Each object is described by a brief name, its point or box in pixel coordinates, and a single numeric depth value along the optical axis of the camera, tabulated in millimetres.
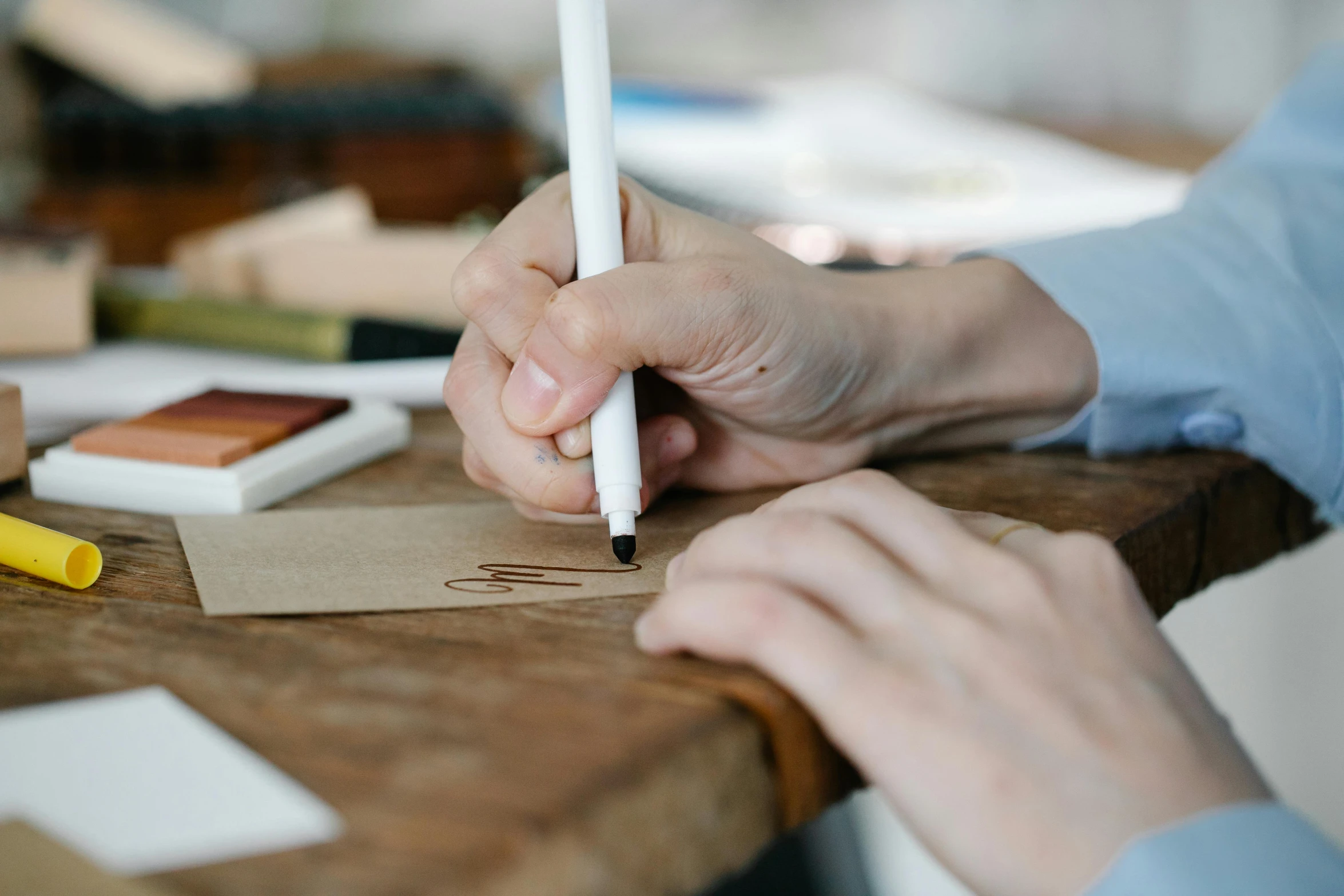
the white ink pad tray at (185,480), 656
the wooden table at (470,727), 515
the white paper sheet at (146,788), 517
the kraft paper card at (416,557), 596
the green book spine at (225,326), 762
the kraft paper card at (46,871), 508
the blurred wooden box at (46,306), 769
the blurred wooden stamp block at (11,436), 667
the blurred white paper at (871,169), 1149
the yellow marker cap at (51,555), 602
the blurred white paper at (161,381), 721
